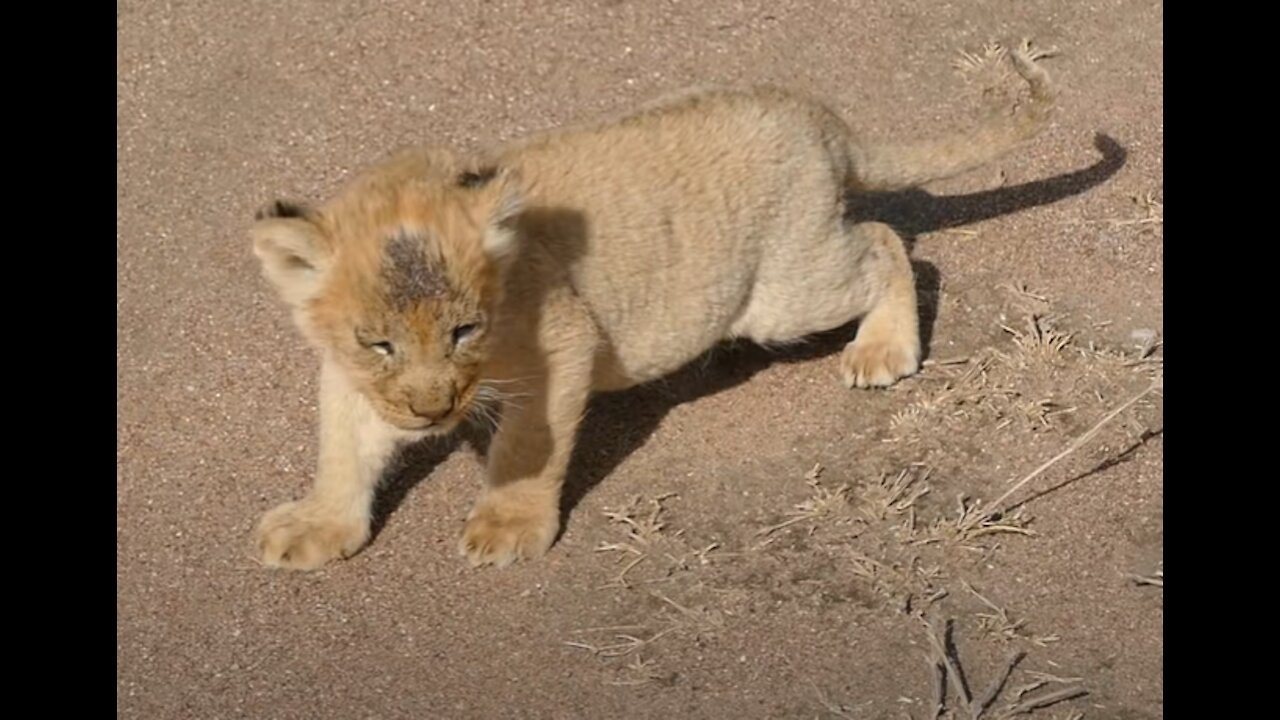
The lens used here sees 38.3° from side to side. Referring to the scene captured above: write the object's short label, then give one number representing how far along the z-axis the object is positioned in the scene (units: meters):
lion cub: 5.34
